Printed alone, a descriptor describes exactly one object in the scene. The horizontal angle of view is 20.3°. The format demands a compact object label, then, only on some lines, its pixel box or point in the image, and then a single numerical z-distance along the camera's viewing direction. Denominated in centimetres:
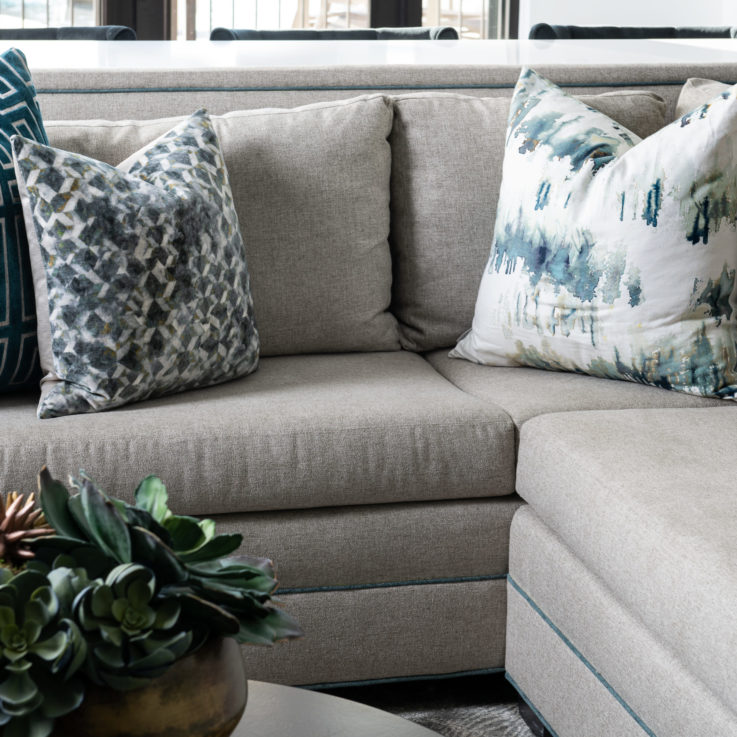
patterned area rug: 328
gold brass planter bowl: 203
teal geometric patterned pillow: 333
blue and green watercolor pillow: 336
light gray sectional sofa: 296
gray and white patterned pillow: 325
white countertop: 435
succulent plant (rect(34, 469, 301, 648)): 206
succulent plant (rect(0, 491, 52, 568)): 216
